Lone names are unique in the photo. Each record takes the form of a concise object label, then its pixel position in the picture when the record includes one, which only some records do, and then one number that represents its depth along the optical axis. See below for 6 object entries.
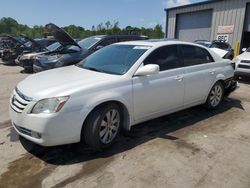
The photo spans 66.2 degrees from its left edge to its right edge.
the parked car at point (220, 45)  9.14
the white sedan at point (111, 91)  2.40
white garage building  11.40
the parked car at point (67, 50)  5.97
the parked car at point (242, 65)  6.45
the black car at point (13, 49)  9.91
